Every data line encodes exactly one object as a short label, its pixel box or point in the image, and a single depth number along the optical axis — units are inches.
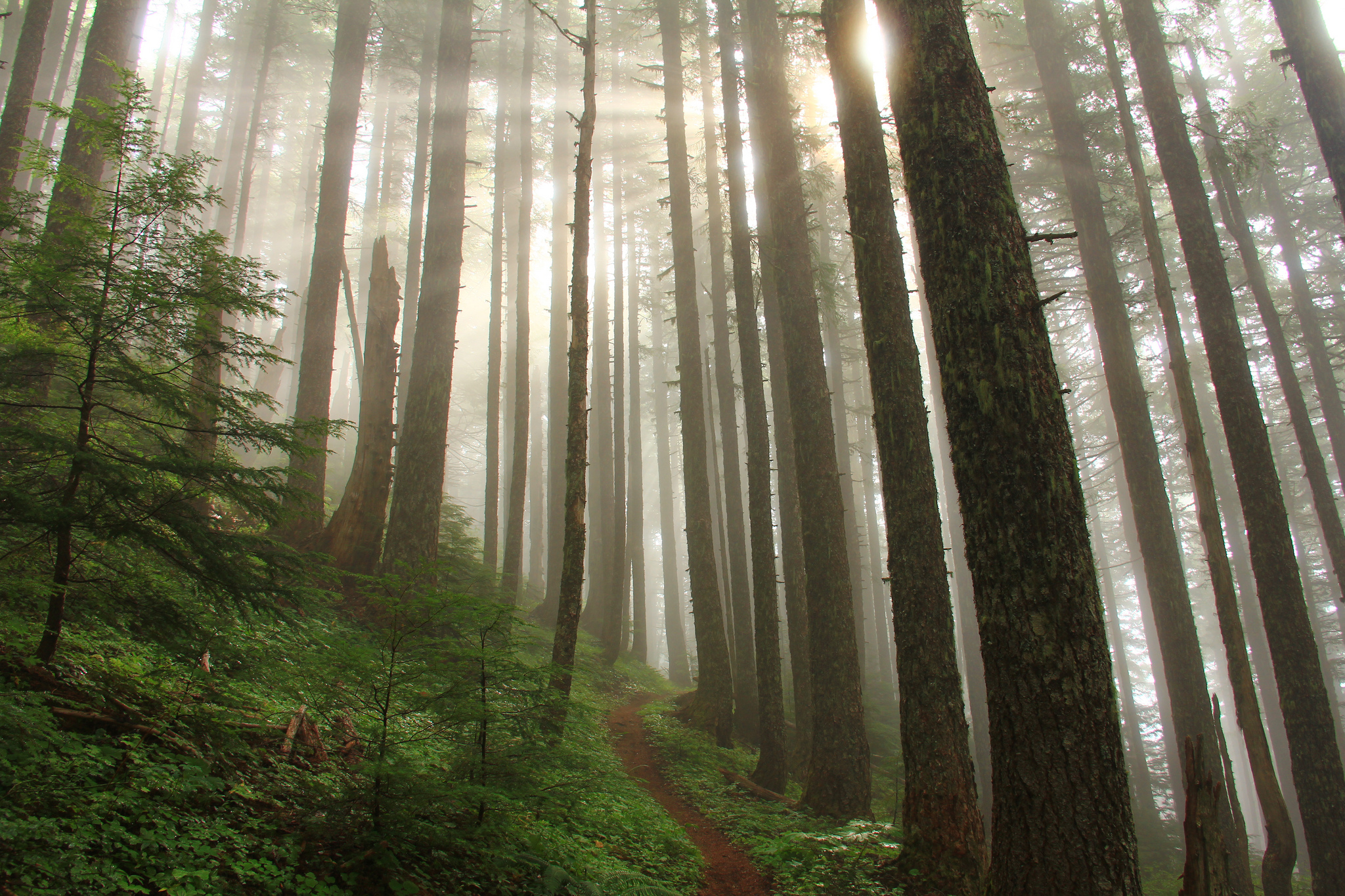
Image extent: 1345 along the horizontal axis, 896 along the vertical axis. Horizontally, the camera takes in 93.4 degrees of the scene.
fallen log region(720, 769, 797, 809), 318.0
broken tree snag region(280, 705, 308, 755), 171.9
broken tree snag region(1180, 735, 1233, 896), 149.9
